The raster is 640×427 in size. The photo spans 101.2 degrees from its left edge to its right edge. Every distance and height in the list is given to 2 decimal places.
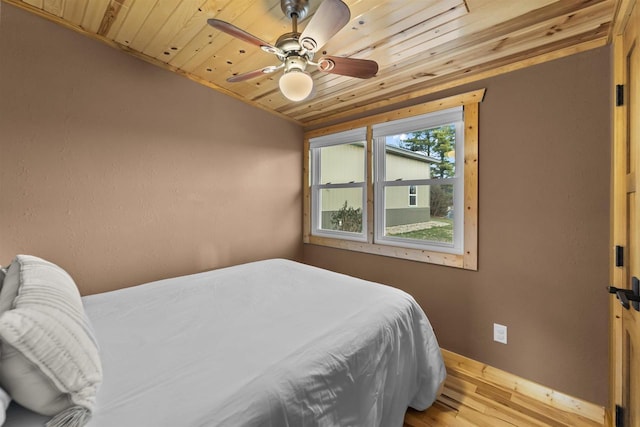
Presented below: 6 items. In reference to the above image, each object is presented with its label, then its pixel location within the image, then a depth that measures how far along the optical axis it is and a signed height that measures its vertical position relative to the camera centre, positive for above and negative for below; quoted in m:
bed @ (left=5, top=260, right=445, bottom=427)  0.79 -0.55
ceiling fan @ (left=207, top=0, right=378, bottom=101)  1.22 +0.86
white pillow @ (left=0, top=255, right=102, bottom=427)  0.65 -0.39
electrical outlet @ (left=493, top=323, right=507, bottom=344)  2.01 -0.93
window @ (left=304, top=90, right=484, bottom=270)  2.22 +0.30
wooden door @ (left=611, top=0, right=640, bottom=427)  1.09 +0.01
